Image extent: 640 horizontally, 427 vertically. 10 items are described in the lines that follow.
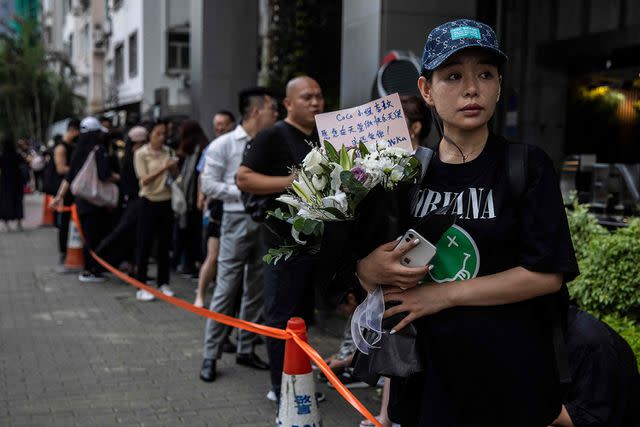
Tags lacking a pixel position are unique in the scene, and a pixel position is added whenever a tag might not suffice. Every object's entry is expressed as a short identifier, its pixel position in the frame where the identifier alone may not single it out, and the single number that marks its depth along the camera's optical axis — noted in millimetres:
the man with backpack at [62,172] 11656
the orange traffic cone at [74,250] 11242
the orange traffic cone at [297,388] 3961
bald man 4941
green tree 38844
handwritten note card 2789
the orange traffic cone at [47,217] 17986
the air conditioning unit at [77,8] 41678
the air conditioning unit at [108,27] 33969
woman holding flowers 2301
